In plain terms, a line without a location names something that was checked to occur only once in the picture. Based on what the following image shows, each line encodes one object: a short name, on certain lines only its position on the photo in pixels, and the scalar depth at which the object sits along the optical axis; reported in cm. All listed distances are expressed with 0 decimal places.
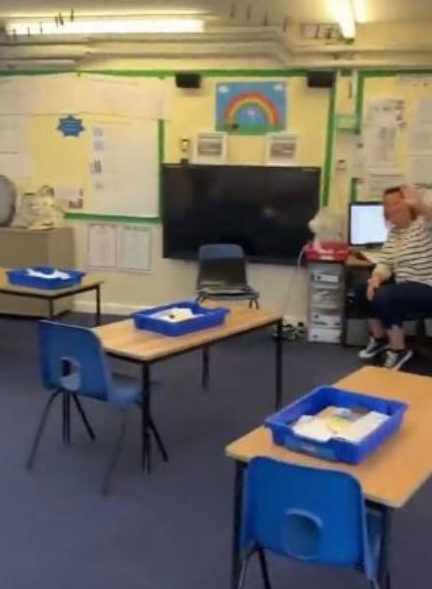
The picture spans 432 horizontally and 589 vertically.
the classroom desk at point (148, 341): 340
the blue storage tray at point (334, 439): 216
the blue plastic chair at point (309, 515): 198
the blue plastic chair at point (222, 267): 599
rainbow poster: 622
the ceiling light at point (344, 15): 521
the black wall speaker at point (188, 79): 631
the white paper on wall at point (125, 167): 659
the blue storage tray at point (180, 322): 369
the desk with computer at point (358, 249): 578
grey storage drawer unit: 596
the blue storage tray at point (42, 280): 478
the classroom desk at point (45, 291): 466
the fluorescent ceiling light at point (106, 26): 608
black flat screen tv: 623
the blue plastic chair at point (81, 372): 341
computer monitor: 591
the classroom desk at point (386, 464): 202
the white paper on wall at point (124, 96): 648
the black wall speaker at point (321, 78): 604
